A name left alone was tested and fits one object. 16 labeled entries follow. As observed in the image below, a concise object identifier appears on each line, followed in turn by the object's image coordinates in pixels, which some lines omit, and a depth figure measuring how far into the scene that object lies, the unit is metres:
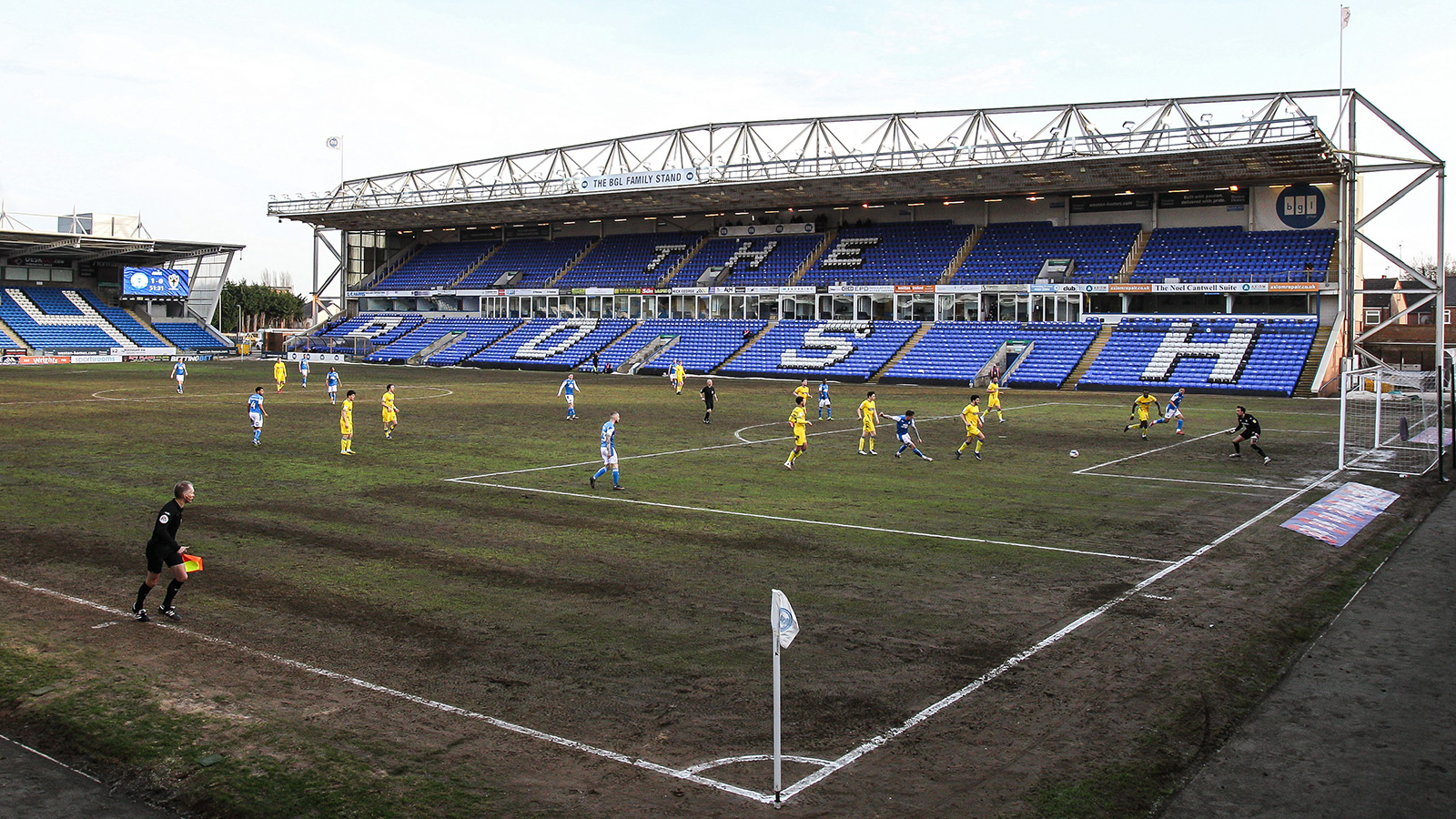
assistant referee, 10.91
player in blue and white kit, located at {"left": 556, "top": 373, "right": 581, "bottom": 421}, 34.56
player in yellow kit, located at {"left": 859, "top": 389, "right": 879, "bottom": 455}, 25.66
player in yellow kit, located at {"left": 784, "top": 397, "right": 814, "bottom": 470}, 24.09
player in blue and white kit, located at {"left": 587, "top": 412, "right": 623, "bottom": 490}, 19.92
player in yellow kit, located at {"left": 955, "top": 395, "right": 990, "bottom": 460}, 25.25
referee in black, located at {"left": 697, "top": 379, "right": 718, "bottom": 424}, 34.38
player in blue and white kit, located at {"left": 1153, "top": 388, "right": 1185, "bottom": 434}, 31.08
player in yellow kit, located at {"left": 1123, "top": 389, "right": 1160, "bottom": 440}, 29.41
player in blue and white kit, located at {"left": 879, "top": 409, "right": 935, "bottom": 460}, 25.47
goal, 25.08
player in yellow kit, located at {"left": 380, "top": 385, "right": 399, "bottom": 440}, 28.52
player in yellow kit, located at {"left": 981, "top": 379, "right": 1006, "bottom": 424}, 34.06
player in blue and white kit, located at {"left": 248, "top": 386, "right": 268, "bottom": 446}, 26.33
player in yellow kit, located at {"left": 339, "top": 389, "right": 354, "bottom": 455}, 25.25
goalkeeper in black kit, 25.44
